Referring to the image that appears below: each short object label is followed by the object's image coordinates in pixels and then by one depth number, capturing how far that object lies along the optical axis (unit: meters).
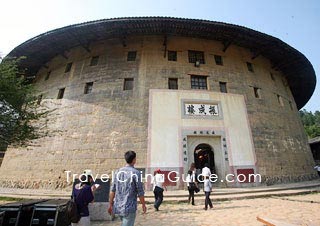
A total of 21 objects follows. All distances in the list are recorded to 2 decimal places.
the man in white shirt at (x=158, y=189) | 5.87
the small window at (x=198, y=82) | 11.66
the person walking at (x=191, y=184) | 6.48
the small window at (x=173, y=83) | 11.40
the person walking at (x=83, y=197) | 3.19
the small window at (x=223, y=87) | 11.75
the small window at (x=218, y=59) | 12.72
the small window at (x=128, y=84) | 11.36
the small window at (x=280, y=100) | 13.53
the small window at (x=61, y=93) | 12.46
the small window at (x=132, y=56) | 12.29
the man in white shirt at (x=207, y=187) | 5.84
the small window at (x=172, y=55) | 12.25
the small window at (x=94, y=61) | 12.71
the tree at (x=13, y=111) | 6.38
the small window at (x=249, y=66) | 13.39
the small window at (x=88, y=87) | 11.87
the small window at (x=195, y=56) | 12.45
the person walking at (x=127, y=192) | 2.51
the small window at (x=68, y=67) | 13.28
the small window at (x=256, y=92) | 12.45
